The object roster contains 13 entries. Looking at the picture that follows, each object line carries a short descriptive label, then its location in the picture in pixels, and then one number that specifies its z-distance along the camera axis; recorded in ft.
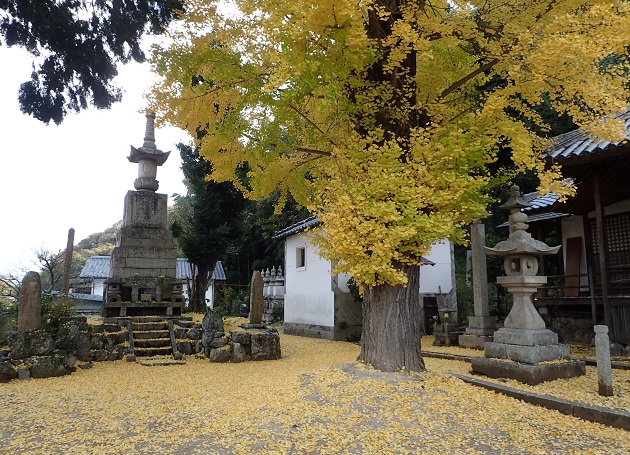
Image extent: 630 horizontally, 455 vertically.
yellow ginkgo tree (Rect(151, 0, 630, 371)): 19.61
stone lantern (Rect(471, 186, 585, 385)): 22.45
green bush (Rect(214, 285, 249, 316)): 71.95
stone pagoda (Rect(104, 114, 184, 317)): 41.70
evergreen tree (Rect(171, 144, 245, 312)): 62.34
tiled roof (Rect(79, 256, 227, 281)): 94.94
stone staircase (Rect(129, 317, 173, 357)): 35.96
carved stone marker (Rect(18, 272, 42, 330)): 29.63
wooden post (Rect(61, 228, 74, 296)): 46.11
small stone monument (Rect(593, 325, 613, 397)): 19.58
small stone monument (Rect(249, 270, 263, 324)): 42.06
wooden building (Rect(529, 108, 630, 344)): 28.81
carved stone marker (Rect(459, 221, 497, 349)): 38.91
